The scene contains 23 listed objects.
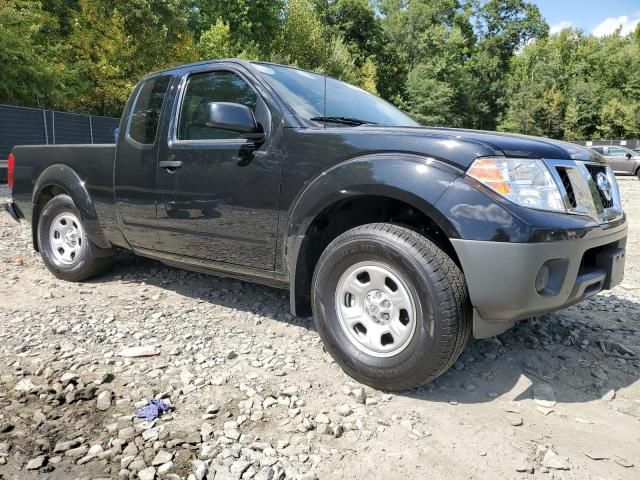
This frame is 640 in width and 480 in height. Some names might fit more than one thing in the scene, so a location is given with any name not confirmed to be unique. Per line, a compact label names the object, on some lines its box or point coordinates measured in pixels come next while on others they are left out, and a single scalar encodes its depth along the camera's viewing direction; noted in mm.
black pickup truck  2395
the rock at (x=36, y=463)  2078
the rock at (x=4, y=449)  2166
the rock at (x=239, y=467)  2049
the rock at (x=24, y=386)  2715
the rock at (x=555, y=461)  2138
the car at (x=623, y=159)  22188
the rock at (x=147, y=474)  2029
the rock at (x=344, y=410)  2525
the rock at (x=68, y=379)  2789
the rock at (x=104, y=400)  2549
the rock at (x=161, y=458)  2121
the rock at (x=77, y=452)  2164
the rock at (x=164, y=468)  2062
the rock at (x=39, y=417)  2424
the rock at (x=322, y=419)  2459
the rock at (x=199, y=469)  2034
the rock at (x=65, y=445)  2197
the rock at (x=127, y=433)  2290
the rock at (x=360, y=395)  2654
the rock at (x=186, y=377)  2820
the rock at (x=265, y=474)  2025
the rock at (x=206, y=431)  2295
